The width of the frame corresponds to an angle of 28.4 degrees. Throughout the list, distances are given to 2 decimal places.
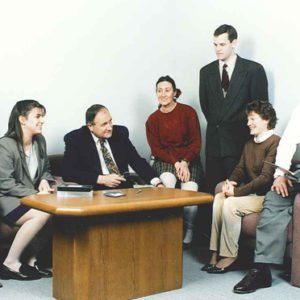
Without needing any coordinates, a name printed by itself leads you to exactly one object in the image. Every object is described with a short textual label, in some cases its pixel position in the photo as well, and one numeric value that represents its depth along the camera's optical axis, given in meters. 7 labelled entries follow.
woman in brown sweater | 3.93
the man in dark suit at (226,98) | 4.58
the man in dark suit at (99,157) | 4.31
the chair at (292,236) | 3.63
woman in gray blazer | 3.79
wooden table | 3.22
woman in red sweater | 4.79
